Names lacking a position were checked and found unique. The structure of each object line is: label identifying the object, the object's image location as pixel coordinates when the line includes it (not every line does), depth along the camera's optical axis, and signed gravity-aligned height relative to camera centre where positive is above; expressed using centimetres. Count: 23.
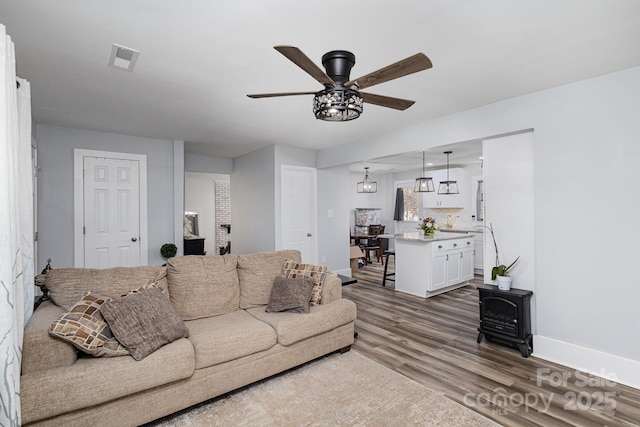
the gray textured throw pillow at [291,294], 279 -76
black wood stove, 299 -106
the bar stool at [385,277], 569 -120
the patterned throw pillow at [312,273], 301 -61
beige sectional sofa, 170 -91
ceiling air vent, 229 +123
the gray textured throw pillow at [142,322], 195 -73
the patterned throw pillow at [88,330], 179 -69
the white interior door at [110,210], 461 +7
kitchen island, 488 -86
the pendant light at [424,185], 620 +56
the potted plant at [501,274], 320 -67
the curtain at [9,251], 136 -17
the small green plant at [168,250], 507 -60
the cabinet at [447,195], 725 +41
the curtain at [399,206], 930 +20
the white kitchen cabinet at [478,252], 687 -90
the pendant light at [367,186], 800 +70
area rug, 203 -137
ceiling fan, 175 +80
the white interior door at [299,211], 564 +4
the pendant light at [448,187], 655 +54
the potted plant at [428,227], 540 -26
